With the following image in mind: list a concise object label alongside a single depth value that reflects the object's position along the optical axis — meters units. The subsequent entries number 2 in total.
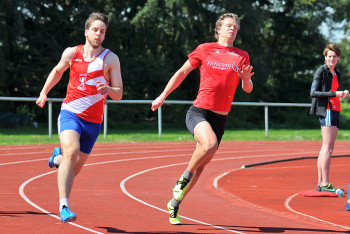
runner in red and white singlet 12.30
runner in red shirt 12.78
